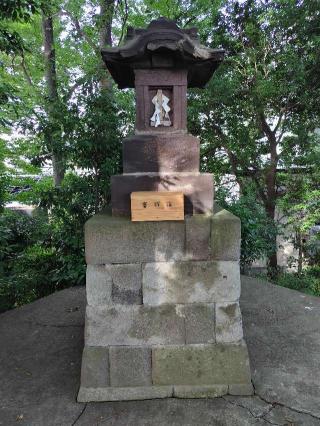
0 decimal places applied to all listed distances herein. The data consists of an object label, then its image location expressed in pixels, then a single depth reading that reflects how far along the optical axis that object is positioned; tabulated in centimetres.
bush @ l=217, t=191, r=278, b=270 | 616
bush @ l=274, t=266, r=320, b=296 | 664
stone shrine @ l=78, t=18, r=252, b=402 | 262
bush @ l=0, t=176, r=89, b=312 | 539
